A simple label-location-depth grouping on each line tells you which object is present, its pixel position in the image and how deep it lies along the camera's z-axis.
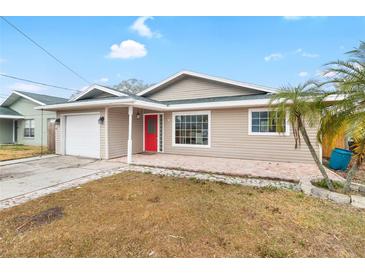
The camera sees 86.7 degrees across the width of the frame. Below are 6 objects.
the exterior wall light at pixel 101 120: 8.80
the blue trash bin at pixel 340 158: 6.86
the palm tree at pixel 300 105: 4.21
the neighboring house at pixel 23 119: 15.08
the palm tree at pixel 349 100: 3.64
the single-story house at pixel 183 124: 8.33
